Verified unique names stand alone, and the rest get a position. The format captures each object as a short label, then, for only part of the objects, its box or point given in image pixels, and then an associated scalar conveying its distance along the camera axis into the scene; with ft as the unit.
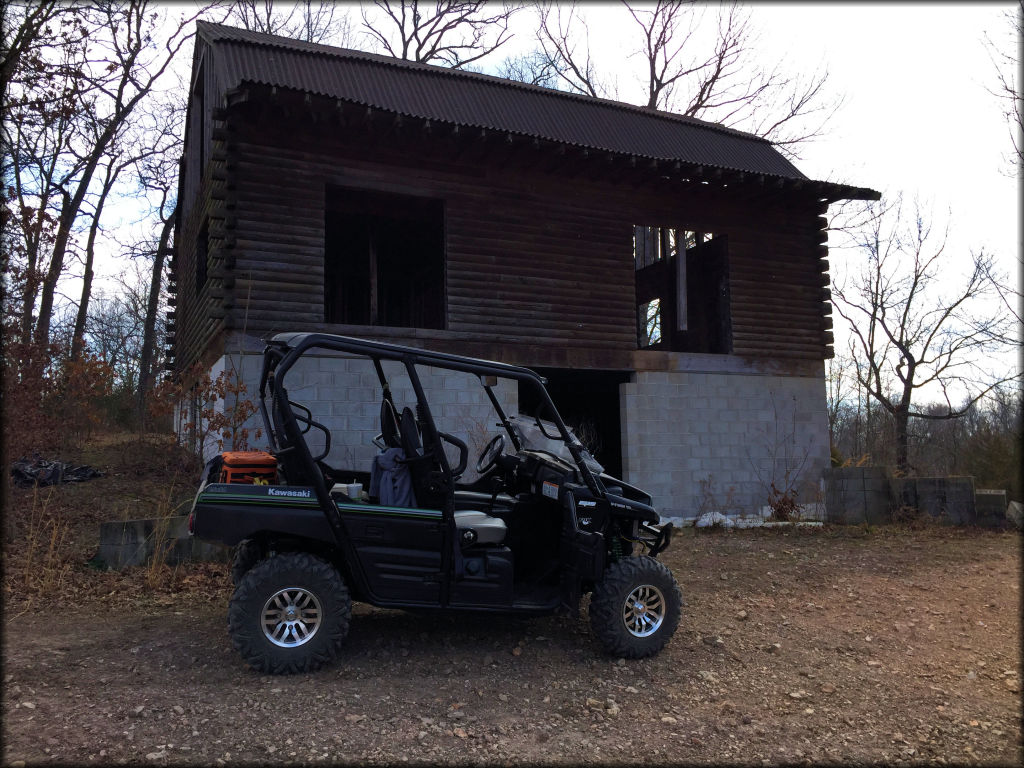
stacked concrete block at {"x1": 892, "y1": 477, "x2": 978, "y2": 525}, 42.19
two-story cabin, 34.47
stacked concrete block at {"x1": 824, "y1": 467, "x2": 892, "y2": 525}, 42.68
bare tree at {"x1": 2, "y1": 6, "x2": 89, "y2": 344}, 30.48
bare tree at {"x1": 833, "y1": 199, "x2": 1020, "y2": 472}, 85.66
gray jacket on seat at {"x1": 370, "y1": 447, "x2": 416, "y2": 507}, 15.83
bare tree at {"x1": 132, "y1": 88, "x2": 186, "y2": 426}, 76.13
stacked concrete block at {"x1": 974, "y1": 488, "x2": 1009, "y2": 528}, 41.98
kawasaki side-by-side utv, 14.83
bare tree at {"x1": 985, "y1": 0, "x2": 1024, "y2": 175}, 49.24
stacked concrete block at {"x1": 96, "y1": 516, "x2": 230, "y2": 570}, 23.35
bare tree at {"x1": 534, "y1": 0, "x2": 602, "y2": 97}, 89.25
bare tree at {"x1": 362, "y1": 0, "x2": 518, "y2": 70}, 85.81
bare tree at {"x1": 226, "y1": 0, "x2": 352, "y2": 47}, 83.71
